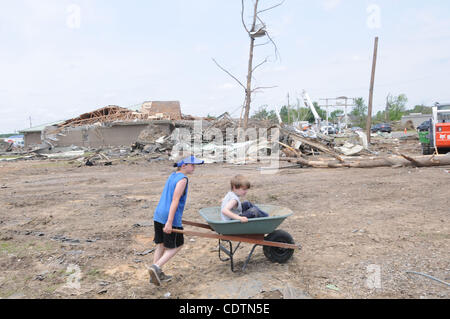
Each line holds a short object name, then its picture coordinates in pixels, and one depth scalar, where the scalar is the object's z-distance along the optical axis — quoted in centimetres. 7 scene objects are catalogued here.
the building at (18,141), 4681
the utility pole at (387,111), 6356
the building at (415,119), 4992
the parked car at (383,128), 4575
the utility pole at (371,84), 2333
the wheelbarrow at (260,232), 383
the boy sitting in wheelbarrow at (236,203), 401
